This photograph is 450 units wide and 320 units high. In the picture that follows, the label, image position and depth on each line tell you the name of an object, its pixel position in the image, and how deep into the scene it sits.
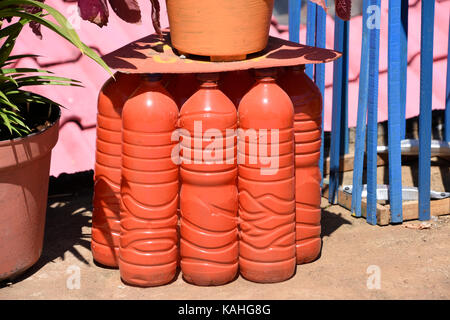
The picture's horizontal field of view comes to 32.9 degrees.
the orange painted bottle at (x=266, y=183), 2.64
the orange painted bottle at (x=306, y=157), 2.80
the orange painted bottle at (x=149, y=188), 2.62
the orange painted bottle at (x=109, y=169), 2.77
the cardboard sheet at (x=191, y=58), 2.65
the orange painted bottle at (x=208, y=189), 2.62
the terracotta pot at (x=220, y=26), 2.64
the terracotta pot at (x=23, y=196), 2.66
